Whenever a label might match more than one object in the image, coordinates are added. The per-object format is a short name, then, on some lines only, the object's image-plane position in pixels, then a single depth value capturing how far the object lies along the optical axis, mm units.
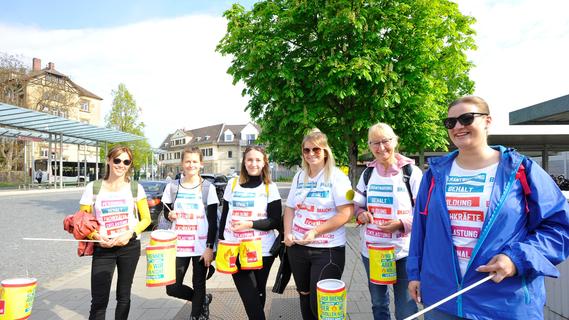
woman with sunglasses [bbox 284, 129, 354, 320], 2801
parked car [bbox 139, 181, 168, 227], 9898
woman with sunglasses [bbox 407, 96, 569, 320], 1695
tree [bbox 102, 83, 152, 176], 35531
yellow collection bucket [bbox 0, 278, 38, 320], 2209
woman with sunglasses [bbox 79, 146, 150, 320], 3043
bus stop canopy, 20516
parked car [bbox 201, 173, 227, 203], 15578
